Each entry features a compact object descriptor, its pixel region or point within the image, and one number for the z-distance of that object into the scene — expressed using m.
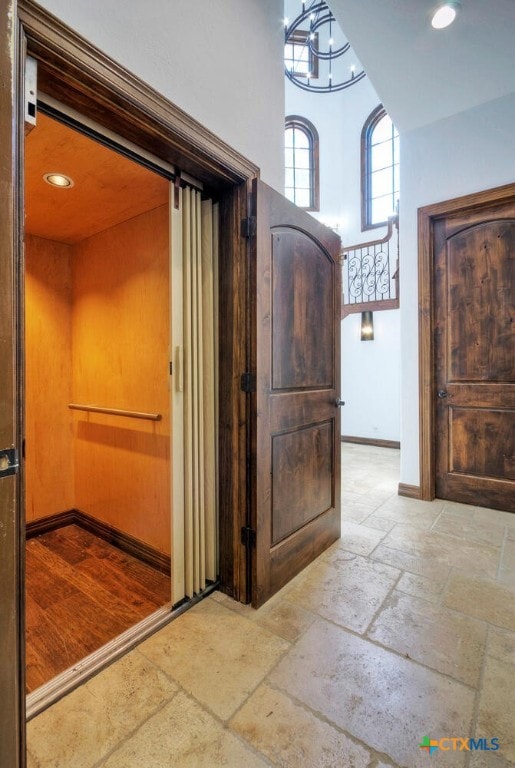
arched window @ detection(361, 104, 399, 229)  6.14
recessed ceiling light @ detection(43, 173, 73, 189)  1.84
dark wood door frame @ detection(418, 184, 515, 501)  3.15
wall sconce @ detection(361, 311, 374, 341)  5.77
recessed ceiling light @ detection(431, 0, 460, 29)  2.12
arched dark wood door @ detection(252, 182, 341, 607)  1.75
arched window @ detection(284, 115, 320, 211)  6.78
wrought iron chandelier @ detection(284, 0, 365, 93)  6.47
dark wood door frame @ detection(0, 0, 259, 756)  0.80
